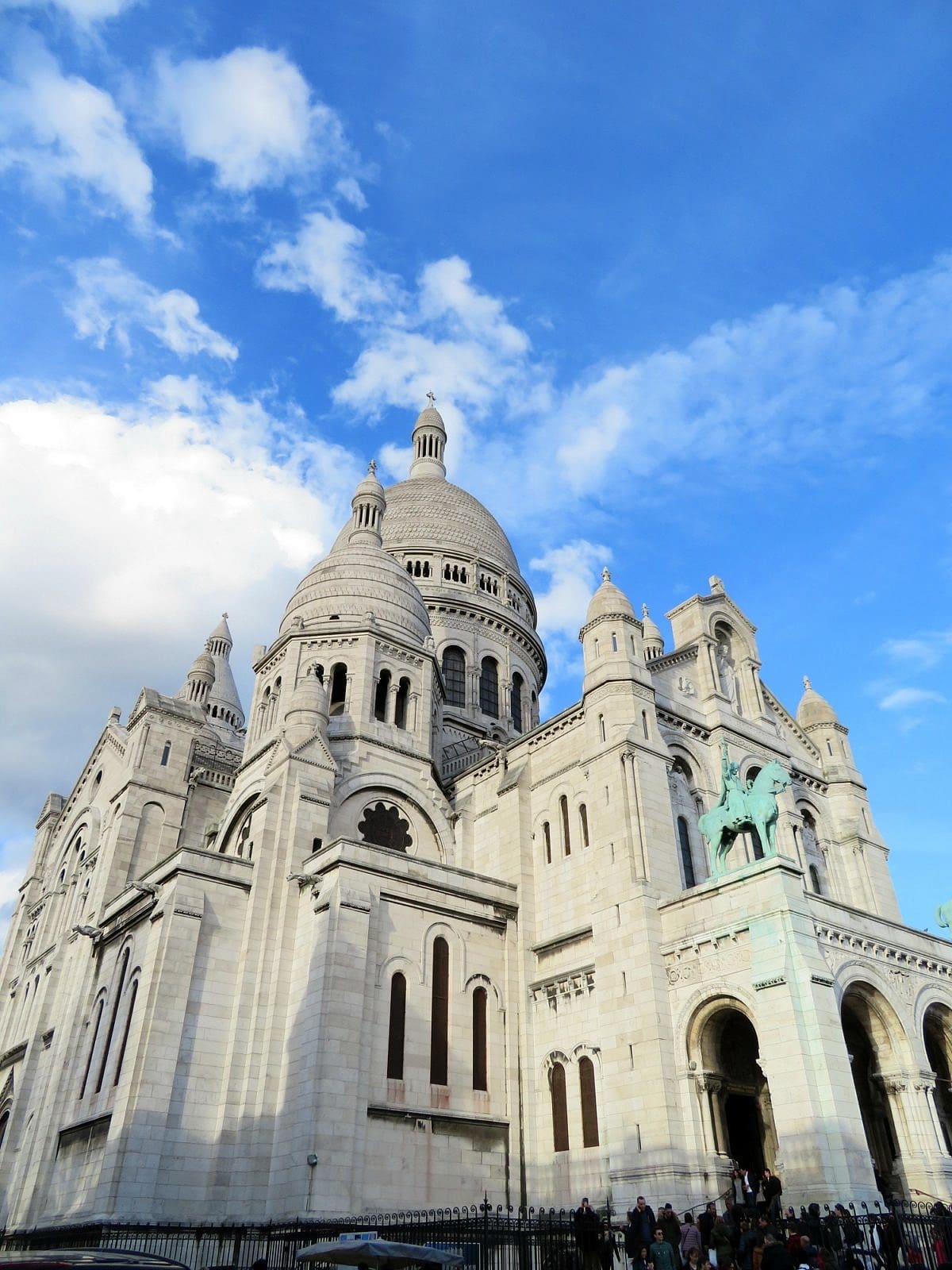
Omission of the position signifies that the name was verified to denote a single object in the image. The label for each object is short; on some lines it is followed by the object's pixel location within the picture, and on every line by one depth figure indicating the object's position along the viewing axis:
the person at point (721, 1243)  19.06
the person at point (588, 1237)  20.67
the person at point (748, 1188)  23.20
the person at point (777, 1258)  14.56
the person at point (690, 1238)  19.77
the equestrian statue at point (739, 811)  27.98
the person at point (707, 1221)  21.02
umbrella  16.05
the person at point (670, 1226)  20.06
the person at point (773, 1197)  20.89
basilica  25.88
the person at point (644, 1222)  20.19
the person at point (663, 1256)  18.44
